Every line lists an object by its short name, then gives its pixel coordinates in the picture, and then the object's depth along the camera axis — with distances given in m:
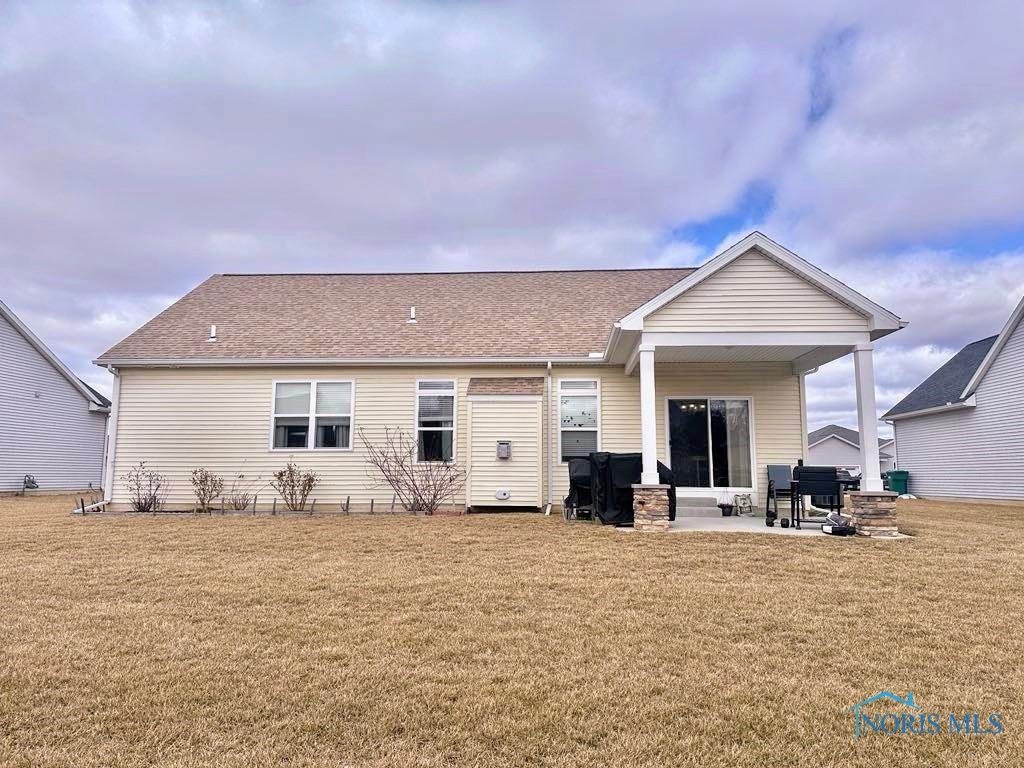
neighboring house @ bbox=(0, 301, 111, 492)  19.39
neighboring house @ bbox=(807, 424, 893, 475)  44.28
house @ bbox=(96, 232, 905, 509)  12.47
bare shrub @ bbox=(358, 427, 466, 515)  12.36
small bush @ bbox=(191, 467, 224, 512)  12.46
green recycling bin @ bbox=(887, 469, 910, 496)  22.67
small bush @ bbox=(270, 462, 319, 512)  12.56
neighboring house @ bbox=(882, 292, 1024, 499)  17.31
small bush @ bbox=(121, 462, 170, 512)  12.87
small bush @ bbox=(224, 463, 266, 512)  12.96
